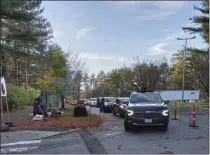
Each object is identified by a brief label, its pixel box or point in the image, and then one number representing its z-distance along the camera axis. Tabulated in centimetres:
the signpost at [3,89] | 1498
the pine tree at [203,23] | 3219
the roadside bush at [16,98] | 2770
